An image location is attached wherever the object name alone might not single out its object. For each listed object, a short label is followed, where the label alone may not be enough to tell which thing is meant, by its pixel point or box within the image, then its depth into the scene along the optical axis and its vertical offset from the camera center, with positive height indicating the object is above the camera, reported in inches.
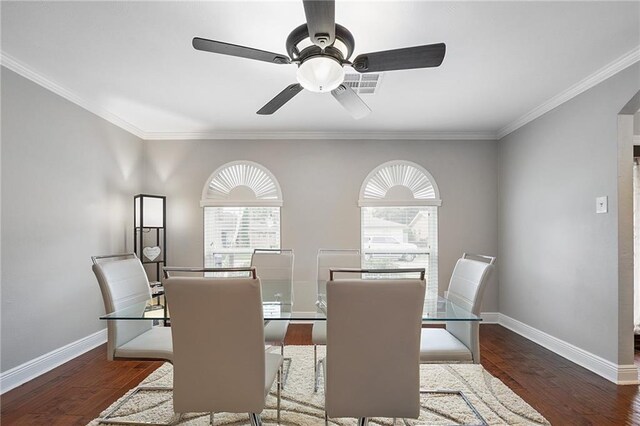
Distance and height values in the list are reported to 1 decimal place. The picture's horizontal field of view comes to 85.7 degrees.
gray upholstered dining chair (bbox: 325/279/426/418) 59.2 -23.3
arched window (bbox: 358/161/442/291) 177.5 -1.0
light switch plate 109.1 +4.0
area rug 84.9 -50.5
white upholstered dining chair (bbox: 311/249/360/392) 130.9 -17.4
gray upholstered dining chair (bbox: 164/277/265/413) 59.9 -23.2
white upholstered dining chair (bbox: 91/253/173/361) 83.6 -28.5
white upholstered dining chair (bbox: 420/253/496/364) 81.4 -30.0
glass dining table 76.3 -22.9
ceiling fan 69.3 +33.3
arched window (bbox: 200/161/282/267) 178.4 -1.7
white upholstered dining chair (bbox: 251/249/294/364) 110.1 -20.3
